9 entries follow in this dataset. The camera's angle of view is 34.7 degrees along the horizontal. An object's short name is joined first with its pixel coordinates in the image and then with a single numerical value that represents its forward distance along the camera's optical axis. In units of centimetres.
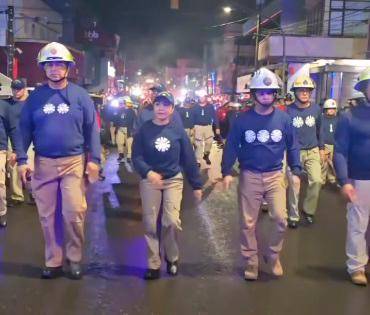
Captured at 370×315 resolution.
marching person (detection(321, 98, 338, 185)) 1241
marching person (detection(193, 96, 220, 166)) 1684
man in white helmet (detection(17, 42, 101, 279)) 547
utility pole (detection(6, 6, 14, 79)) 2064
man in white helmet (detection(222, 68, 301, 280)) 569
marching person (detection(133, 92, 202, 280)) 566
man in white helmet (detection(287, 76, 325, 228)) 813
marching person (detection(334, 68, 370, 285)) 557
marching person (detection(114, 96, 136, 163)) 1722
